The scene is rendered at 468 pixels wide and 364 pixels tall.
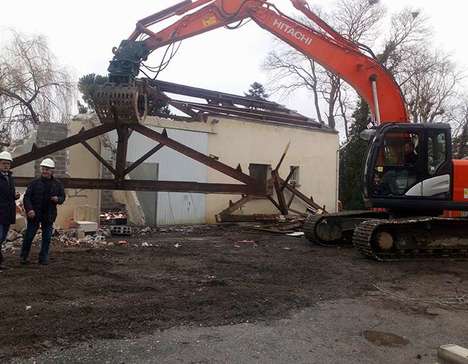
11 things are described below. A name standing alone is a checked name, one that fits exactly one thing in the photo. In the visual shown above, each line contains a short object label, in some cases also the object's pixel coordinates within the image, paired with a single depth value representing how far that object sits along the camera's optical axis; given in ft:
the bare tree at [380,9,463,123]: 107.65
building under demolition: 48.03
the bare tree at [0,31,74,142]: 68.33
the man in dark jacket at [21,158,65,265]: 25.99
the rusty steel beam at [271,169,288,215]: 51.78
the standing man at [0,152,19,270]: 24.26
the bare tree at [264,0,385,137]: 110.52
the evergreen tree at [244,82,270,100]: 130.11
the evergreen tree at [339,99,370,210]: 79.97
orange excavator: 31.12
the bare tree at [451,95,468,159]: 97.19
